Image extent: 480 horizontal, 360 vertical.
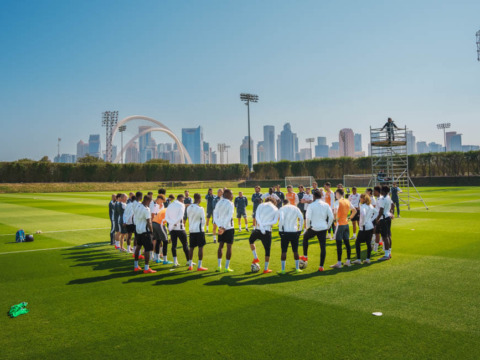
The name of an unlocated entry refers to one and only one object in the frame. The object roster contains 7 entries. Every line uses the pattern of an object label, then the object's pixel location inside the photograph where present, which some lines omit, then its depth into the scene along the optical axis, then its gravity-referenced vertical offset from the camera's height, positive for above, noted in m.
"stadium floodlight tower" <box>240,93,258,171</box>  80.44 +18.26
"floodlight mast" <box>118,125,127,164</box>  118.02 +17.24
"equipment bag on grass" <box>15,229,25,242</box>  15.21 -2.36
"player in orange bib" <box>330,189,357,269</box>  9.96 -1.40
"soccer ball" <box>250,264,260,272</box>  9.65 -2.42
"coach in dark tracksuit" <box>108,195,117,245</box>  13.77 -1.41
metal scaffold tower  21.88 +1.86
